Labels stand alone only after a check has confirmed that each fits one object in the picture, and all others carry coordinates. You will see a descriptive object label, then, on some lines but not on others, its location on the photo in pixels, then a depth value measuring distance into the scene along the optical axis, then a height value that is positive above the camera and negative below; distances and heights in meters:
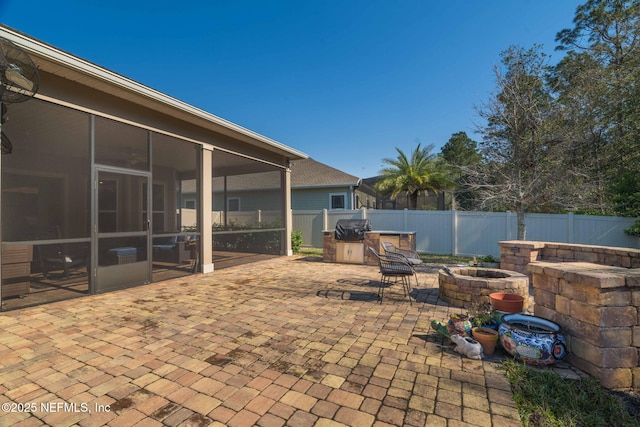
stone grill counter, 7.36 -0.79
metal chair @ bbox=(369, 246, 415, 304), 4.30 -0.80
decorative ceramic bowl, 2.42 -1.10
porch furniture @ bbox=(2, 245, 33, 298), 3.98 -0.73
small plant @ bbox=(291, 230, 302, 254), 10.88 -0.91
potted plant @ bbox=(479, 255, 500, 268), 6.43 -1.07
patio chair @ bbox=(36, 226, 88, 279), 4.47 -0.62
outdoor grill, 7.79 -0.33
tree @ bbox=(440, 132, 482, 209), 24.04 +6.19
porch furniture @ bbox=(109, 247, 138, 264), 4.99 -0.65
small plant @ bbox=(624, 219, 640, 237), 7.25 -0.38
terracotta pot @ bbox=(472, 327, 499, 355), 2.69 -1.18
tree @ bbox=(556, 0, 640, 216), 8.59 +4.27
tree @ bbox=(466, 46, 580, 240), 7.24 +1.92
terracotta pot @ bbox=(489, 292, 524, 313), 3.37 -1.04
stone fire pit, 3.98 -1.02
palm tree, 13.30 +2.05
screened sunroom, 4.17 +0.66
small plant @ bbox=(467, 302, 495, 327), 3.03 -1.14
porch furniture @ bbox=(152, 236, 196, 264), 6.20 -0.74
